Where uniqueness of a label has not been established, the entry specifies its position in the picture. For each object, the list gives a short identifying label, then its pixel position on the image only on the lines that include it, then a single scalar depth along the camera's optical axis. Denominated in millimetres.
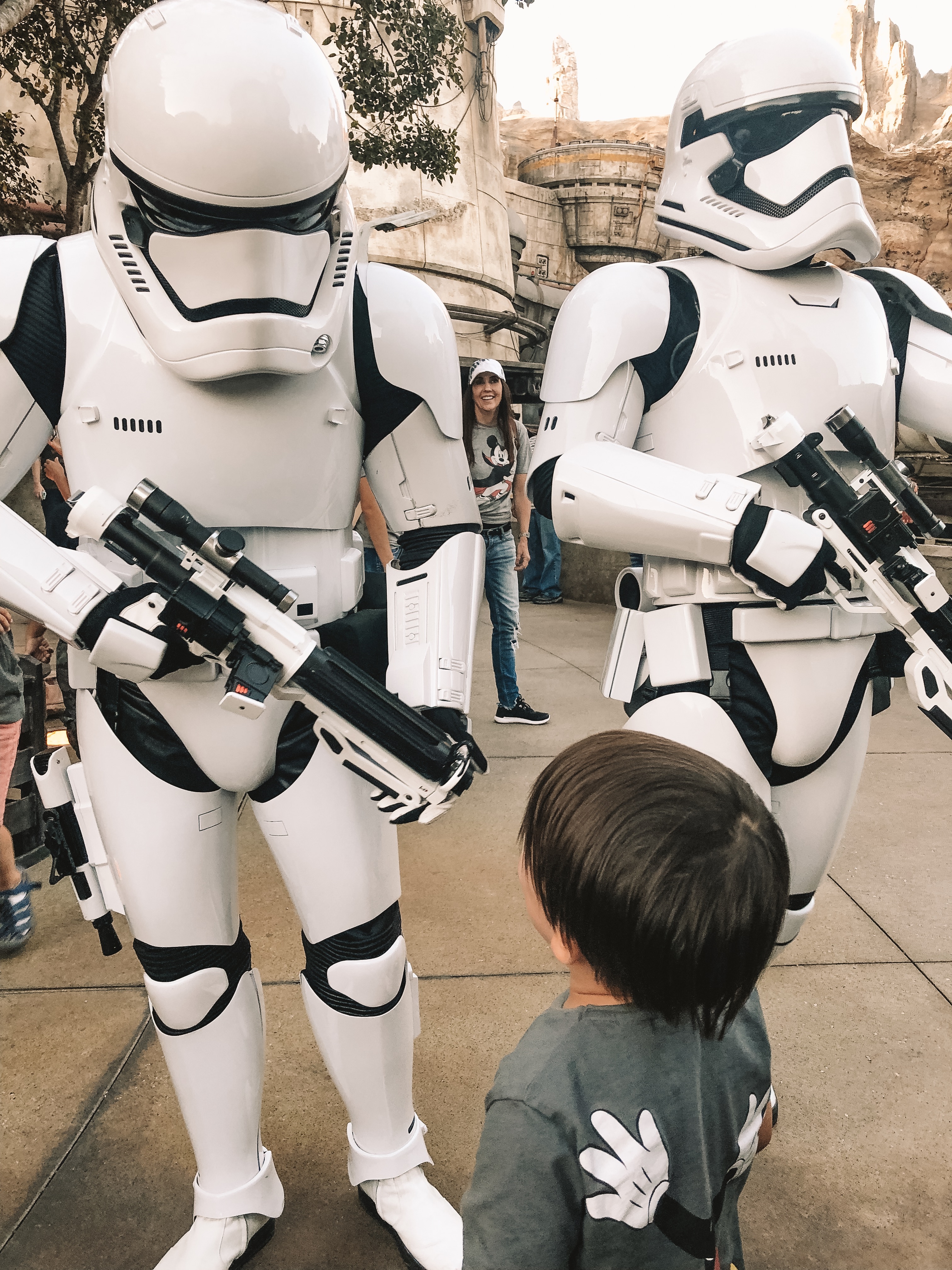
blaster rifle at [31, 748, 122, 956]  1404
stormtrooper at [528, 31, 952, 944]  1479
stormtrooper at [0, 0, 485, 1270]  1138
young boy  655
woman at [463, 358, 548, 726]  3955
